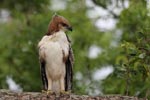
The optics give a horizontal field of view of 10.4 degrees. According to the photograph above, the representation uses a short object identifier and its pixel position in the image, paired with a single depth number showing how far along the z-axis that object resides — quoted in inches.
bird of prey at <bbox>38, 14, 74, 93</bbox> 473.4
